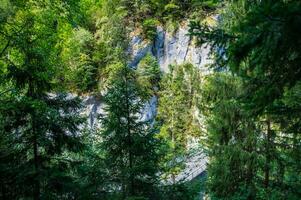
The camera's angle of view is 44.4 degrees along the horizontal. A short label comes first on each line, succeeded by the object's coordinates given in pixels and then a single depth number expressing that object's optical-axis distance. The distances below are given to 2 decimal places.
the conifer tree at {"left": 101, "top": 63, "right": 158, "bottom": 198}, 7.03
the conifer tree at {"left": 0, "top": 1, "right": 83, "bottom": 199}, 6.61
